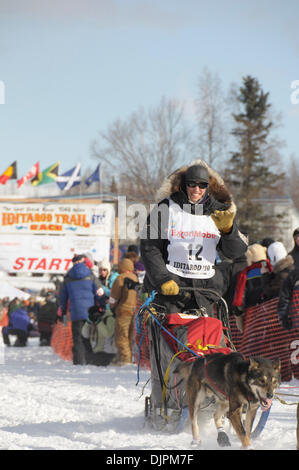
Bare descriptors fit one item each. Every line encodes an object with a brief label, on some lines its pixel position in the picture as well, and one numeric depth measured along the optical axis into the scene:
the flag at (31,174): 20.94
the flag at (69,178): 21.38
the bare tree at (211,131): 30.54
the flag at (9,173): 20.27
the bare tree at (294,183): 51.05
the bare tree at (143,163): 32.41
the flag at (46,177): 21.00
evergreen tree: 31.27
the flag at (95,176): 23.46
